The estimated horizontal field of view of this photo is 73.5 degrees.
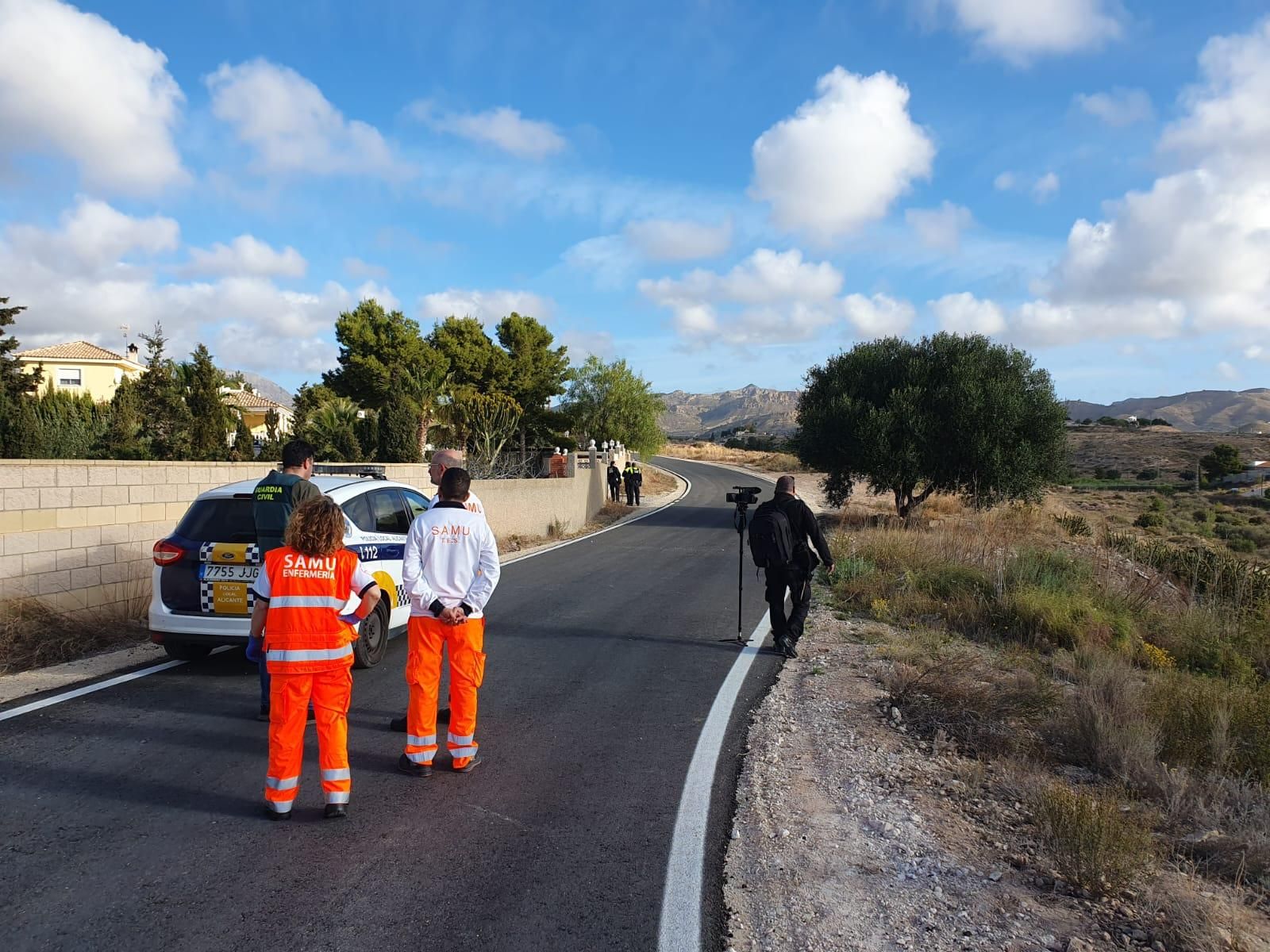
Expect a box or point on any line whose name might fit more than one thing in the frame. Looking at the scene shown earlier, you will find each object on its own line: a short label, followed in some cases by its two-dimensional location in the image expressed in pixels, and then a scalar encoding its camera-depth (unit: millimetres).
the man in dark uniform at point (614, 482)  35531
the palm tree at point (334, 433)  25156
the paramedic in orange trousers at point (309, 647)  4219
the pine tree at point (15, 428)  16125
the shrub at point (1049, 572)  10836
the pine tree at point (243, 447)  23809
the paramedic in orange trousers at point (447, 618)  4871
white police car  6680
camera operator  8344
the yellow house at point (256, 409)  53969
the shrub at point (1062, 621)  9039
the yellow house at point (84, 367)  53375
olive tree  26422
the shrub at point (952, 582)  10977
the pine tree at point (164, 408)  23141
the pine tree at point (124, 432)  20719
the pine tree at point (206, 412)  24859
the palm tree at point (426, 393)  31641
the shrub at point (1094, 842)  3676
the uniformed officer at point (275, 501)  5875
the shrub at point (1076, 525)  19786
